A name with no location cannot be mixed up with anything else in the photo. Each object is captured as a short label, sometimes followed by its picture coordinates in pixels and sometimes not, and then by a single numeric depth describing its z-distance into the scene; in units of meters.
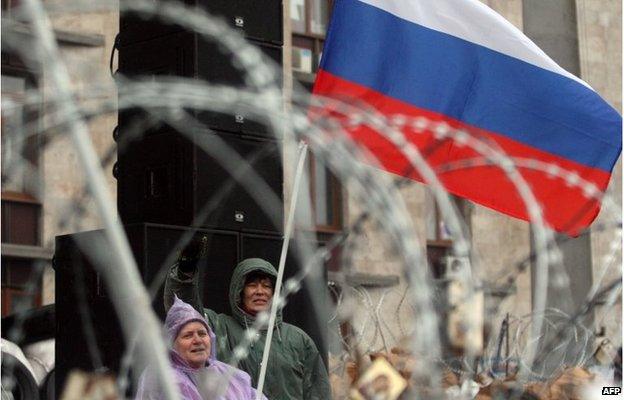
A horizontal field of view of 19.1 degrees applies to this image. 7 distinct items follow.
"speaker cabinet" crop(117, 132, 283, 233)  10.17
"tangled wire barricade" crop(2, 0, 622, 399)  8.13
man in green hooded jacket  9.49
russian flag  11.89
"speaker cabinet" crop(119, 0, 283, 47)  10.41
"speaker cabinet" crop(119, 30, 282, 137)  10.31
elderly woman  8.55
